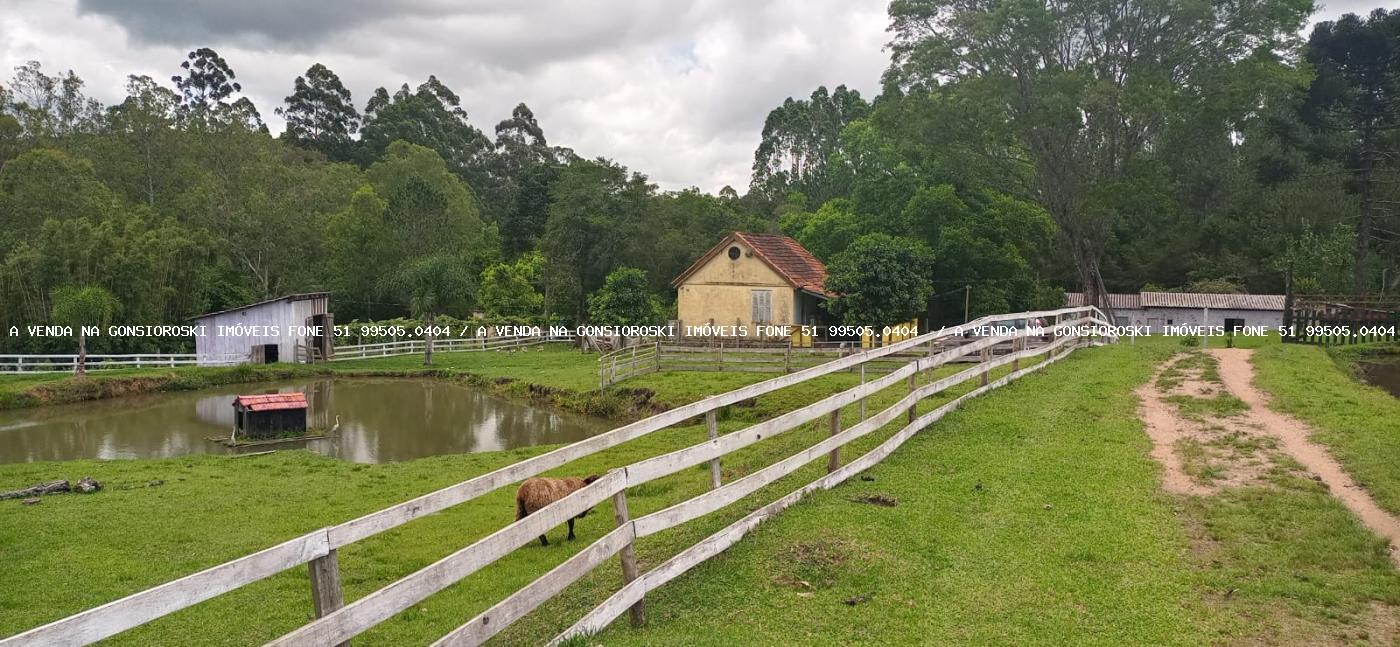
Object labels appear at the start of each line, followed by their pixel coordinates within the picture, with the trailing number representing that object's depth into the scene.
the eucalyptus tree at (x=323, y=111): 90.81
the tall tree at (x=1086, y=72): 32.31
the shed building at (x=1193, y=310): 41.12
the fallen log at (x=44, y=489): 13.23
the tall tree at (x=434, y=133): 88.62
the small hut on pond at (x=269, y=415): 20.80
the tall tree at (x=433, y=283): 47.47
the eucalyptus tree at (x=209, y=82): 82.25
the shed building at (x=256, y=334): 36.59
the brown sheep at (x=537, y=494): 9.09
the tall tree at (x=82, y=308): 34.31
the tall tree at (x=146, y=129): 50.59
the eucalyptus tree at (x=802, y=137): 79.69
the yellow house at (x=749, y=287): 34.81
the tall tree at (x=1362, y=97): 39.00
